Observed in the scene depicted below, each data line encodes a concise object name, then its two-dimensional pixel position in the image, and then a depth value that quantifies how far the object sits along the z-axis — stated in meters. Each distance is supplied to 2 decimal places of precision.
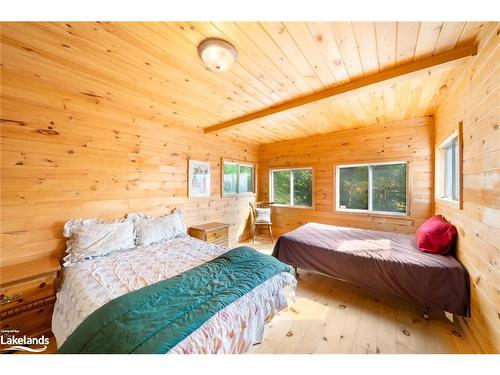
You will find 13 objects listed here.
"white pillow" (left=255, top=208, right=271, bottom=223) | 4.38
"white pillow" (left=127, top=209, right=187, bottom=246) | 2.39
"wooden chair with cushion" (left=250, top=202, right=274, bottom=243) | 4.38
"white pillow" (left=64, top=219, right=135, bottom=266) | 1.91
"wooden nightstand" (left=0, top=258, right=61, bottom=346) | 1.51
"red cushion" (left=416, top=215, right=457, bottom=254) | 1.95
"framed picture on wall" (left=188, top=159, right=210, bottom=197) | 3.37
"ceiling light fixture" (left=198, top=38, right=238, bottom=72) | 1.32
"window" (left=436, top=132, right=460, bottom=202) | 2.27
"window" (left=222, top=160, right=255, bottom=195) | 4.12
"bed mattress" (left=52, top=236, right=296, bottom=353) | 1.07
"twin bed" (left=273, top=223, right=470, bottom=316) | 1.68
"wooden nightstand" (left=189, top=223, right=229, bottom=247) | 3.08
